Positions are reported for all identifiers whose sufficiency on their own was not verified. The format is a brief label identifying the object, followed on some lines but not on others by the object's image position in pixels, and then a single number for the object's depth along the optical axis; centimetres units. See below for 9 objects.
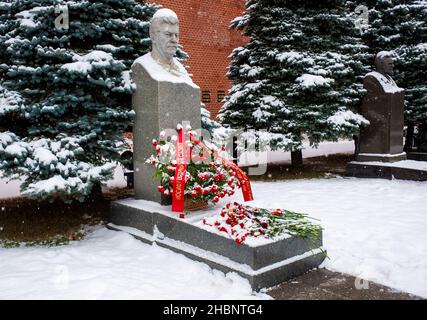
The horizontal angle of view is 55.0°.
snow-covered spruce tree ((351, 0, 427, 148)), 1111
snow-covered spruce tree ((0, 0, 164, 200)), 484
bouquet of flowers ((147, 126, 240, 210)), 470
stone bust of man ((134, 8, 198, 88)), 522
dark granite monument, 906
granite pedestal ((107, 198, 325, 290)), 370
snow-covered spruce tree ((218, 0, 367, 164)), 881
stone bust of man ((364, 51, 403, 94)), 914
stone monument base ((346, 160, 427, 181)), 822
